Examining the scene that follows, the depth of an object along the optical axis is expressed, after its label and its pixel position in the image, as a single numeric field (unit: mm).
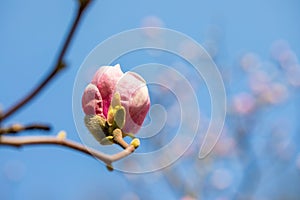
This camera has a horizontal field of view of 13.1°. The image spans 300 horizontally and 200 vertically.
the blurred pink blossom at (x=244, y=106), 4129
